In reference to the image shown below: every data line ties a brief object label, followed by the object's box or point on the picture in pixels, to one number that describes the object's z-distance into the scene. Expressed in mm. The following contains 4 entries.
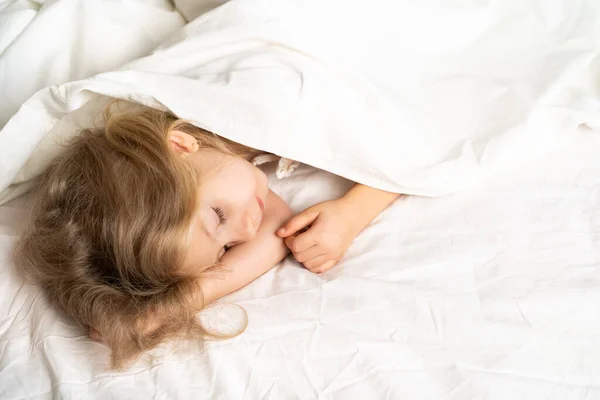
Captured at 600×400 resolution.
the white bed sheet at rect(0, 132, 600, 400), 711
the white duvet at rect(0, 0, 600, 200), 917
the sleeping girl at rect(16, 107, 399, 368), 800
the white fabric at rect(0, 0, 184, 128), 1054
